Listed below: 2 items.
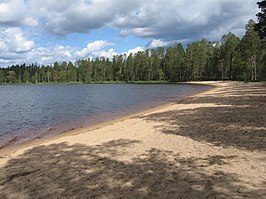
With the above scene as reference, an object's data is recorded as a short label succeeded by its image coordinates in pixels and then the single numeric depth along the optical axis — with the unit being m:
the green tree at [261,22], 34.72
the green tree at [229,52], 104.06
